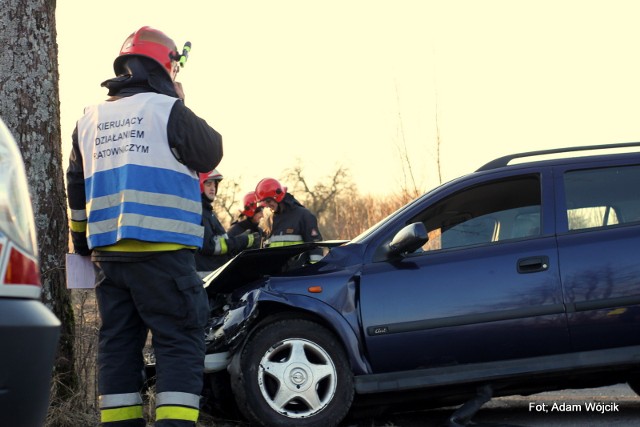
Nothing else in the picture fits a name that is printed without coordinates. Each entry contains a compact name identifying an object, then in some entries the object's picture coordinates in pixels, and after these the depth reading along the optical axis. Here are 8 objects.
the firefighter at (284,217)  11.93
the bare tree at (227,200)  36.09
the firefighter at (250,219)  12.57
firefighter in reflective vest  4.71
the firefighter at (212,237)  9.80
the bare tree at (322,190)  39.88
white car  2.75
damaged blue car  6.14
